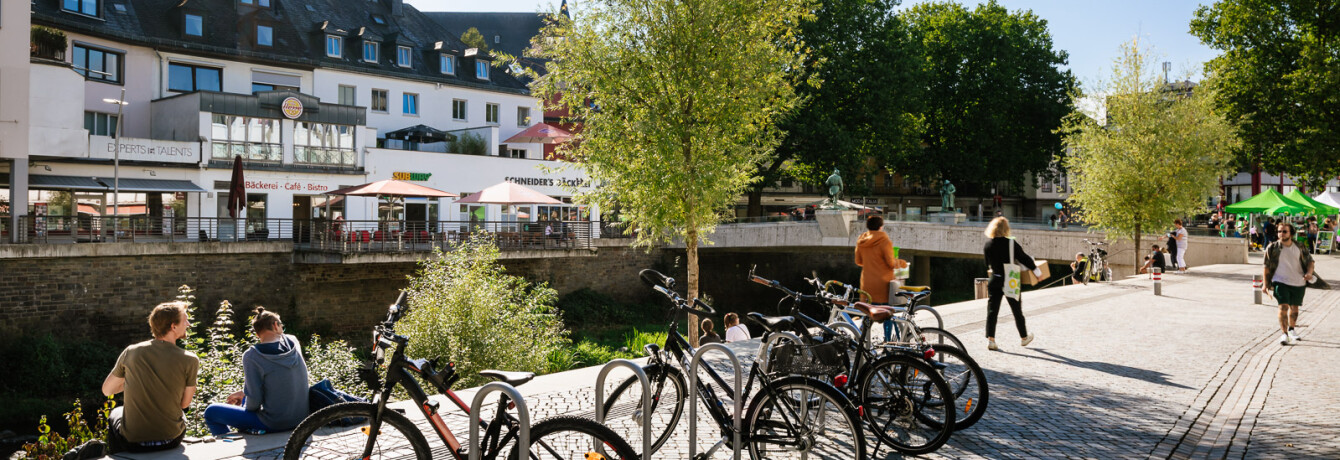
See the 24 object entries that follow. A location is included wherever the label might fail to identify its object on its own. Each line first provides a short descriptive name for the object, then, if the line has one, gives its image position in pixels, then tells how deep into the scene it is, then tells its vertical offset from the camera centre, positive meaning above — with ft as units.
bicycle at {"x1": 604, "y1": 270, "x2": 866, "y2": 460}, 16.44 -3.47
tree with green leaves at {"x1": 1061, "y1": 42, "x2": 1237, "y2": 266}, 83.71 +7.15
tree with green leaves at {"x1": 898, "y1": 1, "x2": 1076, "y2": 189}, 162.91 +24.16
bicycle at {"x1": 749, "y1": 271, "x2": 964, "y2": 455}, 18.83 -3.40
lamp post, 84.93 +4.82
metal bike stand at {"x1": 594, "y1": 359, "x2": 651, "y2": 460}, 15.80 -3.09
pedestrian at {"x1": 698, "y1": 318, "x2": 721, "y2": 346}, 34.32 -4.31
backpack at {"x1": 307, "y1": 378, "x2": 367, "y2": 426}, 20.89 -3.99
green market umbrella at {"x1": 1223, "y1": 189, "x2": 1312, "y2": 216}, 107.76 +3.16
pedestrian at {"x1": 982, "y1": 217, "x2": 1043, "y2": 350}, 32.89 -0.97
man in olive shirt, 18.17 -3.29
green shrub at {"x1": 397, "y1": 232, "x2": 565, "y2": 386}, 45.57 -5.05
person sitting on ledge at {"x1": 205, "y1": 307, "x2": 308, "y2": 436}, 19.29 -3.63
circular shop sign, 105.29 +13.90
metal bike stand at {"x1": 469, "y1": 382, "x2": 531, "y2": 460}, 12.73 -2.72
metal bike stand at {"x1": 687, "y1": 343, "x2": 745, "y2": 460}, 16.70 -3.19
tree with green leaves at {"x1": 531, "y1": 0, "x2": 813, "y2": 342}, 41.86 +6.62
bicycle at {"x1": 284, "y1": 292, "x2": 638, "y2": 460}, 13.26 -3.09
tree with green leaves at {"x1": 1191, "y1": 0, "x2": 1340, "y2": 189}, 103.45 +17.73
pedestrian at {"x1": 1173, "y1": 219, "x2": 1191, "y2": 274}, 88.94 -1.33
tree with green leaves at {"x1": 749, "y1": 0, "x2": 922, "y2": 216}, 124.26 +18.99
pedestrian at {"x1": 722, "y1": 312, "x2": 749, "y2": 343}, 39.01 -4.51
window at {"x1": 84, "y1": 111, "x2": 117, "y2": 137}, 98.94 +11.23
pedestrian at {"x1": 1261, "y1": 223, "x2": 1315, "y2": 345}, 36.73 -1.74
